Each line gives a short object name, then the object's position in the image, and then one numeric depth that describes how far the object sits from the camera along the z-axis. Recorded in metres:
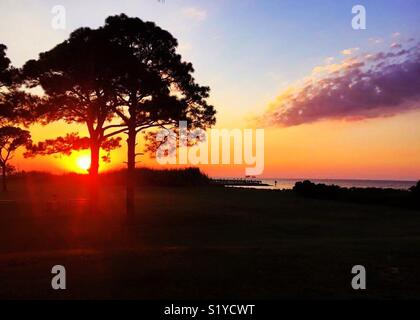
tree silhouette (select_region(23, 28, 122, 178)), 23.48
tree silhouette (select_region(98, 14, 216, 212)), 22.89
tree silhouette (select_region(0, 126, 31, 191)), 38.16
